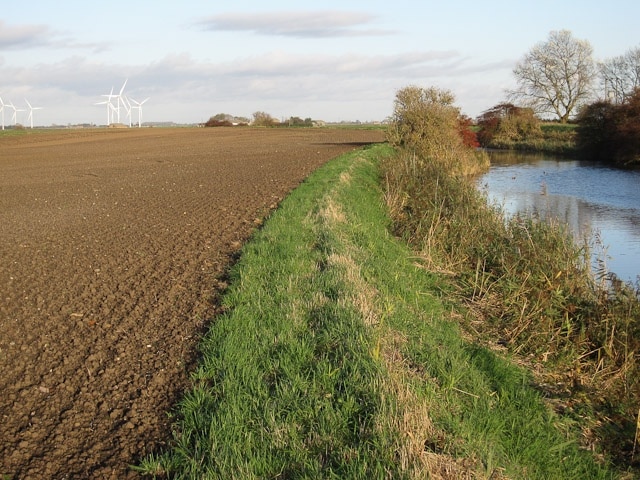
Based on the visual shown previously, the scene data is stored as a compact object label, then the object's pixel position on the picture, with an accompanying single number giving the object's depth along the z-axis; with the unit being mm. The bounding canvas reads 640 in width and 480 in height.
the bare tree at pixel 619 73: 57469
